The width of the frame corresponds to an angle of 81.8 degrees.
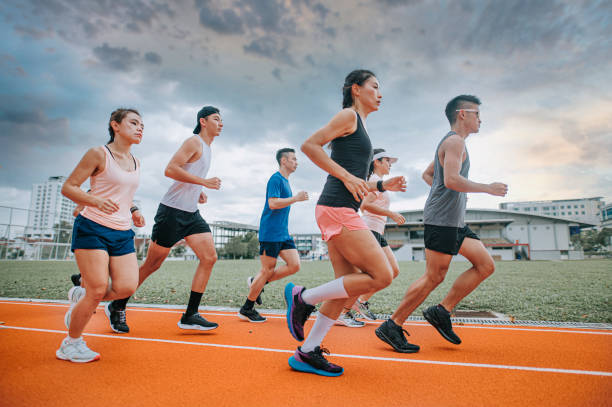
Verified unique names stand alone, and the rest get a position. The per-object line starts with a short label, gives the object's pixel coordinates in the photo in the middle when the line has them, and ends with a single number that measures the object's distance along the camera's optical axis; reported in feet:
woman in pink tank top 9.83
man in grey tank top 11.21
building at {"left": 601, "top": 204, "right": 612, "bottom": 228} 261.15
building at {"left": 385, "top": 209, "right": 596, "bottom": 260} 190.29
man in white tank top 13.58
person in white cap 15.01
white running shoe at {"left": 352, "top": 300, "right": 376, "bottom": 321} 16.03
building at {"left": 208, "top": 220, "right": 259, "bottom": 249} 352.46
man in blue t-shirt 16.02
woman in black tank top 8.50
